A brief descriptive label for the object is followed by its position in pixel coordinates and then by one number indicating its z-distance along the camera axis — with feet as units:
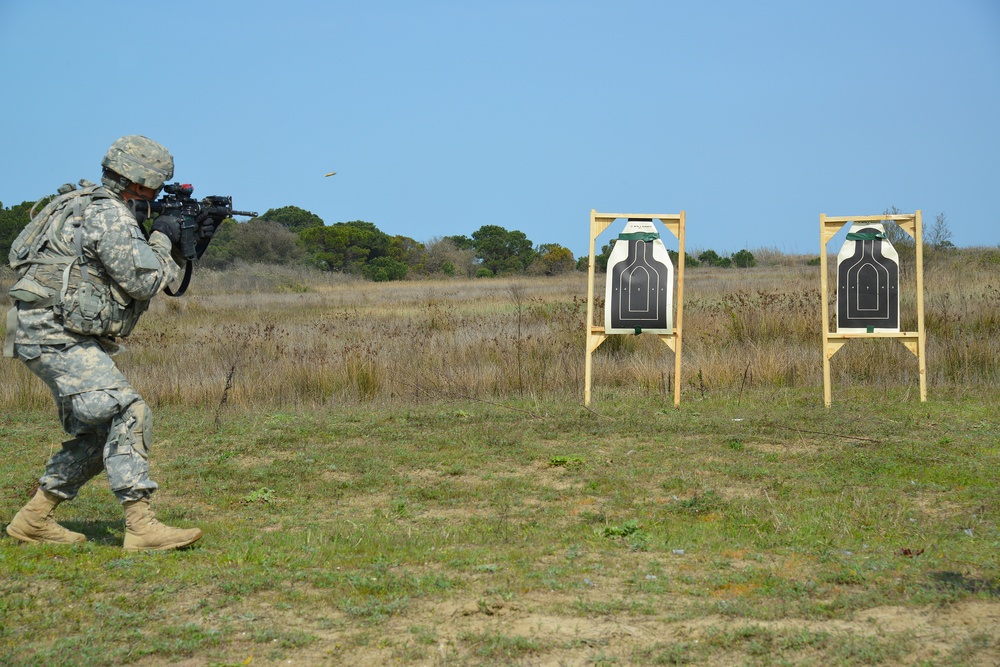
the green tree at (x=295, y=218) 191.93
